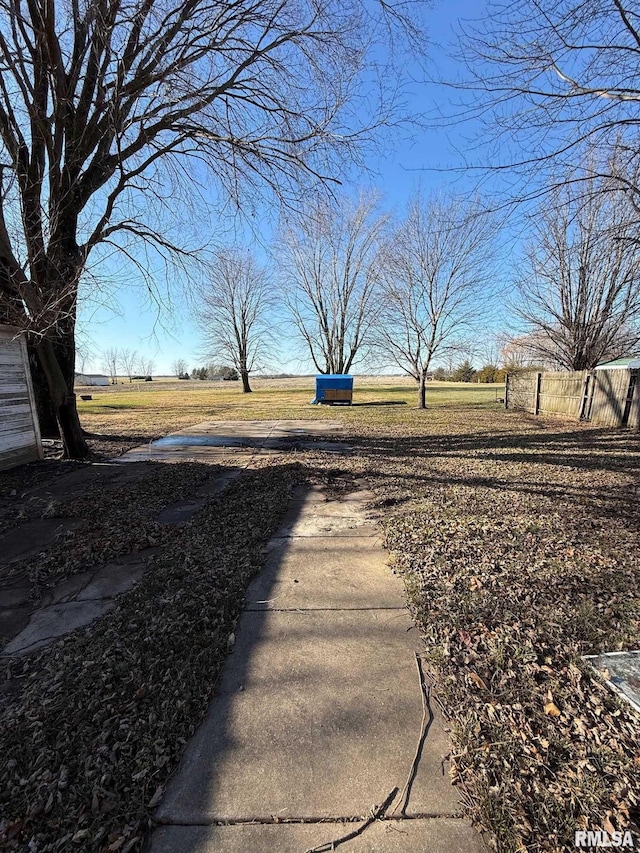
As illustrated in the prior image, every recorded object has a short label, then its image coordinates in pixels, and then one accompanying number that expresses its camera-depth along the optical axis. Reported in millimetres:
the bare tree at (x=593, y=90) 3537
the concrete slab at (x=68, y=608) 2320
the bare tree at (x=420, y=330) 16984
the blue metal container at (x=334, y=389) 22172
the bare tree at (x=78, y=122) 5273
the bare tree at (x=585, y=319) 13633
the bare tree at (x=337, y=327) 25859
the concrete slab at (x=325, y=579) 2618
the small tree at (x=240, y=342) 37469
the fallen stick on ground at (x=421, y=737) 1377
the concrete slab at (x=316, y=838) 1230
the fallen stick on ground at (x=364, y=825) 1232
